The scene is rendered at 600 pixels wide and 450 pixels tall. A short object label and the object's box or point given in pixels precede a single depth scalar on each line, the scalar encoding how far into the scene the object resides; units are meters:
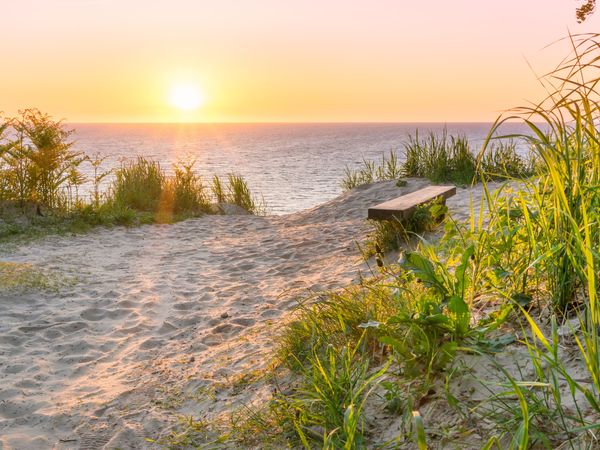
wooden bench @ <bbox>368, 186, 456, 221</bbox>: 5.72
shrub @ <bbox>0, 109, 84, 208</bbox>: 9.22
